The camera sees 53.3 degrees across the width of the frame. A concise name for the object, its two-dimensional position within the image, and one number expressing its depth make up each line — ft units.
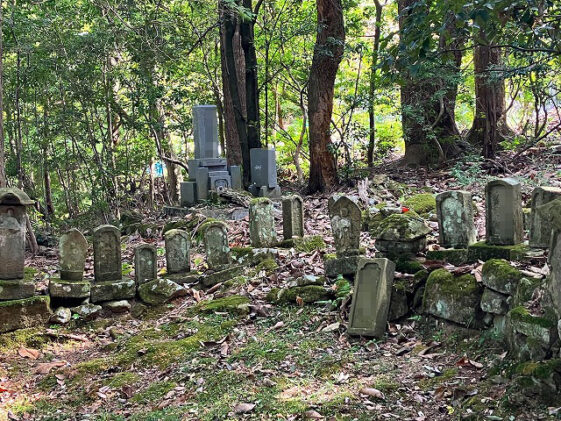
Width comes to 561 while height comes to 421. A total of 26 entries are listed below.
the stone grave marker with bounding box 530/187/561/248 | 15.93
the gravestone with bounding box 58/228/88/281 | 21.85
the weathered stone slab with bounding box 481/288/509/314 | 15.21
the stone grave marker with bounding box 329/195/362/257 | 20.92
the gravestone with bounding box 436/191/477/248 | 18.72
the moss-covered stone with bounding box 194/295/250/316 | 21.04
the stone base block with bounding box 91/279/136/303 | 22.33
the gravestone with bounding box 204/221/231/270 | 24.24
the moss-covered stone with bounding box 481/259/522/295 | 14.93
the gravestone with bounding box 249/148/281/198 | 45.96
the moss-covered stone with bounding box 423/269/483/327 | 16.29
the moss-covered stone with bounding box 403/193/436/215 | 28.78
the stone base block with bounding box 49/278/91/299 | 21.62
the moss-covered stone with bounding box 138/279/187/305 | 22.98
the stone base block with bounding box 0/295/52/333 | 20.21
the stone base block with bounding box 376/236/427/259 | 19.40
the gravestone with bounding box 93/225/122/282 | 22.20
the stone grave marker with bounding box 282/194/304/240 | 25.82
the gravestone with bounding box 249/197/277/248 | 26.13
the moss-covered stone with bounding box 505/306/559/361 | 12.27
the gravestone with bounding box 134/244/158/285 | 23.04
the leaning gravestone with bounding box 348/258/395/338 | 17.75
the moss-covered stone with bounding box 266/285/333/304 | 20.75
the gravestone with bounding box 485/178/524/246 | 17.17
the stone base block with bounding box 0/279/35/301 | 20.43
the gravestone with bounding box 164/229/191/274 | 23.71
